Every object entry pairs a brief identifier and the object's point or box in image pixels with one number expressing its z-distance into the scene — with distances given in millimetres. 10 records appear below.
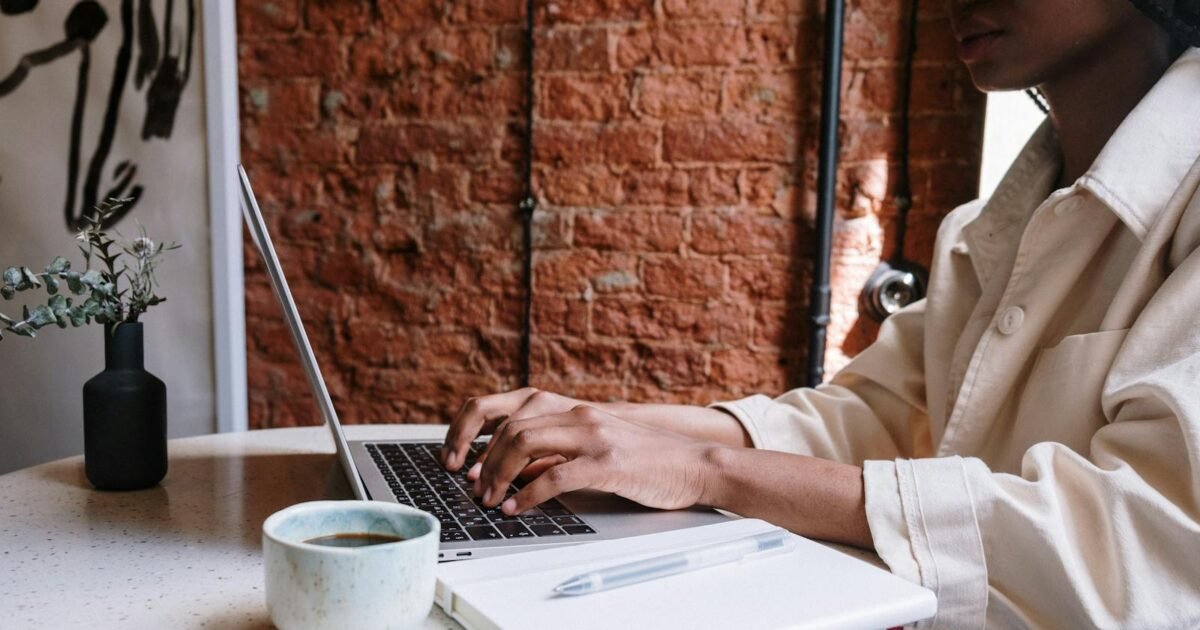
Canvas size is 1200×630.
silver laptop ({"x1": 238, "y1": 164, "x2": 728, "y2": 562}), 634
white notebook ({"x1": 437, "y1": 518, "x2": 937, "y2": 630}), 501
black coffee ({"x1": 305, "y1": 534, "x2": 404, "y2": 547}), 535
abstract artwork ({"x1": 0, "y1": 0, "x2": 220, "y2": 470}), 1232
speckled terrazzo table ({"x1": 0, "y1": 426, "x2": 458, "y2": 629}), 551
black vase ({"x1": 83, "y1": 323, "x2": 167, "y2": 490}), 806
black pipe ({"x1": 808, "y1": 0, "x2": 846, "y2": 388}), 1717
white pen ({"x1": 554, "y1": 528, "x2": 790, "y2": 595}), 531
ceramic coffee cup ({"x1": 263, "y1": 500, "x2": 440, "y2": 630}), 470
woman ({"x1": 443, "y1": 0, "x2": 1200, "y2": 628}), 646
